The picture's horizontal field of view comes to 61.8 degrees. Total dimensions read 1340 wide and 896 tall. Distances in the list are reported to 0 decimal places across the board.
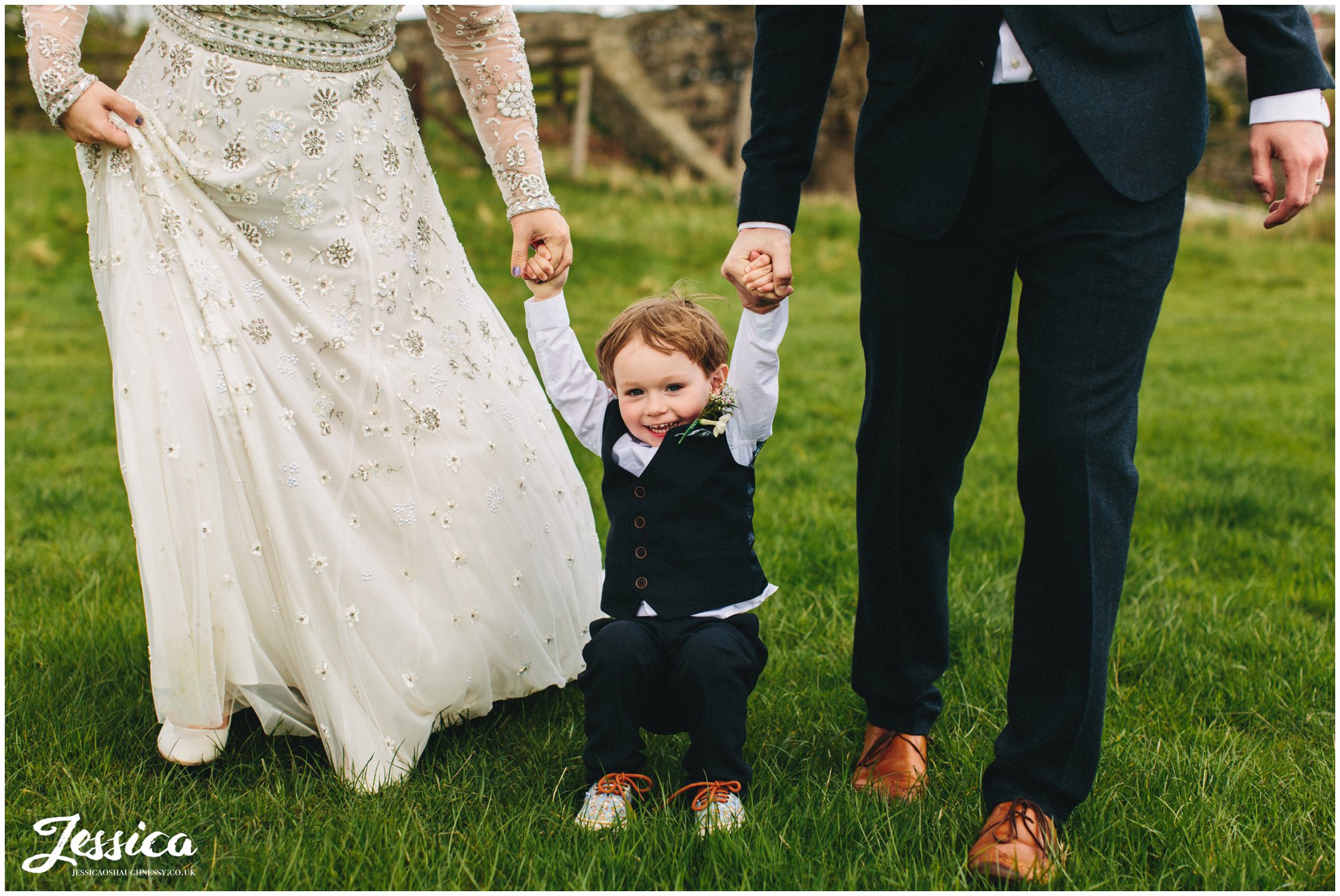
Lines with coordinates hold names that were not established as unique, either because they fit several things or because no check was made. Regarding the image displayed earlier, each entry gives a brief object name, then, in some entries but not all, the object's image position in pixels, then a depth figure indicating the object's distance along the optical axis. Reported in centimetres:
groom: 196
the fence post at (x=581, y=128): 1245
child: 233
